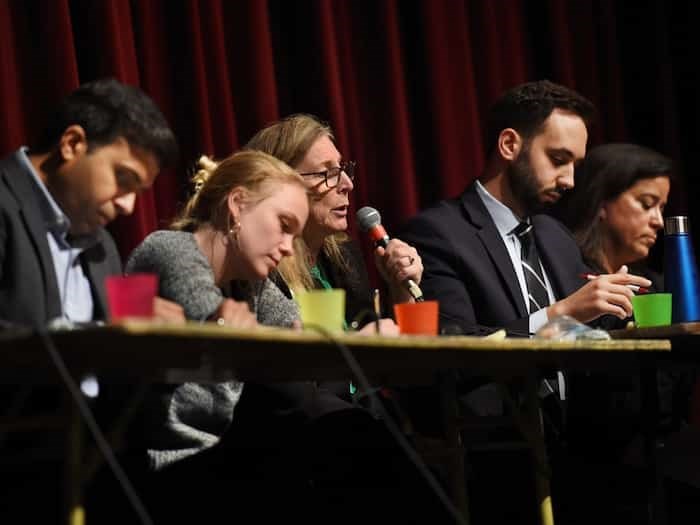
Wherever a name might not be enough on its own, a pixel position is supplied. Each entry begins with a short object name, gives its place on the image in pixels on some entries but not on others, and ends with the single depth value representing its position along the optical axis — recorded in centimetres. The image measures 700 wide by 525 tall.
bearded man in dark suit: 614
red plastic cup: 335
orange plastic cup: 430
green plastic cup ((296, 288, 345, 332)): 402
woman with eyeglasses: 617
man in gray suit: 405
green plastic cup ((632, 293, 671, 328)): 557
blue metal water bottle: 607
